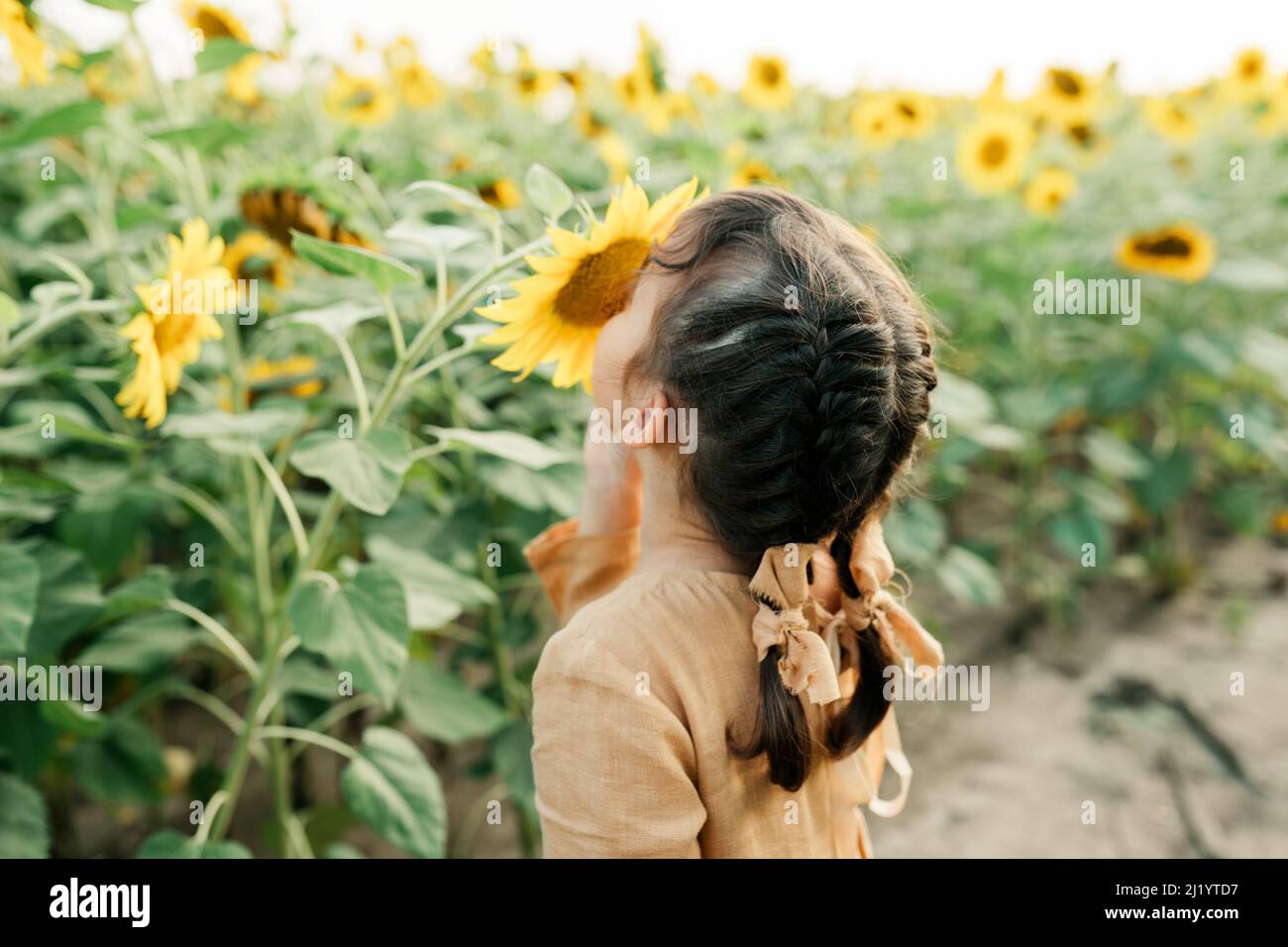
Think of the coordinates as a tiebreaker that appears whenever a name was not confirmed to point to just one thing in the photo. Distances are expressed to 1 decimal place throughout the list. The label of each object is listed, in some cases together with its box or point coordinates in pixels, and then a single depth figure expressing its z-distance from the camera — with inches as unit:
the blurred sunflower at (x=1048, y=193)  111.3
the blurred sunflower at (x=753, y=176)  67.9
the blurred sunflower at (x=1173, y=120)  140.3
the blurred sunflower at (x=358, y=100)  98.3
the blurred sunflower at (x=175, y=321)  35.8
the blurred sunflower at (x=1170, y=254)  95.3
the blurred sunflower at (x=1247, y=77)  143.9
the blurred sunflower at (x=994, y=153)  119.2
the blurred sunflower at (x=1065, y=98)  129.0
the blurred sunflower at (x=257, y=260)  55.4
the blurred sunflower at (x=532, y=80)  107.6
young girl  29.7
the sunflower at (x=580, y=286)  31.5
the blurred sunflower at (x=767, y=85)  119.2
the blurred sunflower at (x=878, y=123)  118.6
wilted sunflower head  45.4
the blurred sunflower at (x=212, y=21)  68.3
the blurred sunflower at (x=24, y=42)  40.9
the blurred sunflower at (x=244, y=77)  76.8
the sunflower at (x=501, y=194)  57.4
